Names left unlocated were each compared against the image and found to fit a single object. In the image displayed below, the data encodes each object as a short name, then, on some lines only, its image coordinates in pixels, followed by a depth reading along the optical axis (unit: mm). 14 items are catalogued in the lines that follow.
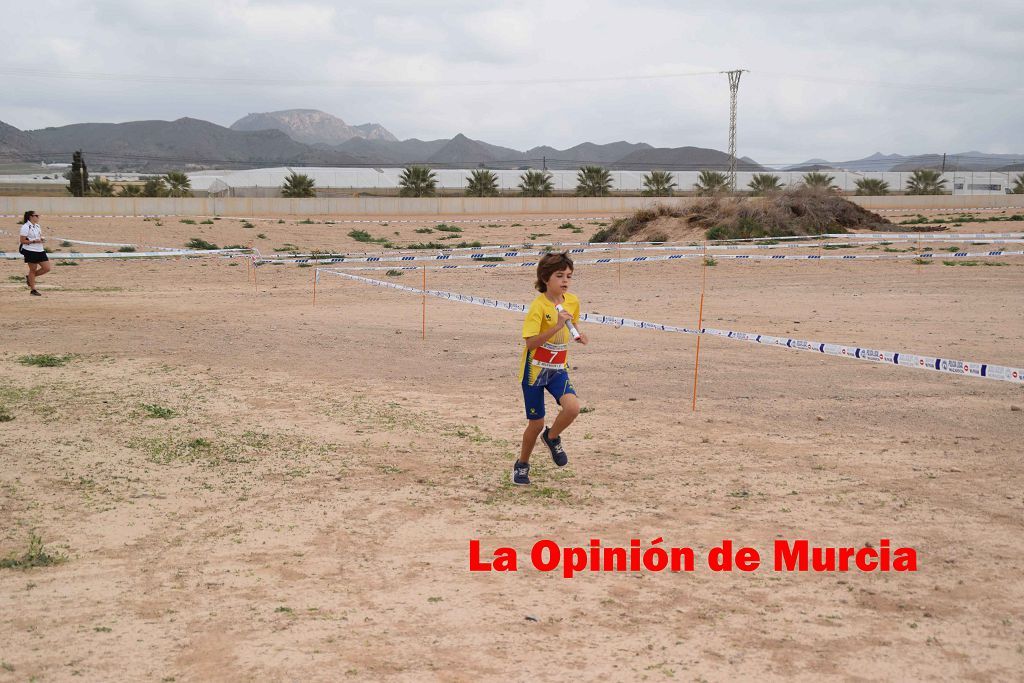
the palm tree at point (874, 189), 70469
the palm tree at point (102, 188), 62562
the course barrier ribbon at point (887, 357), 7512
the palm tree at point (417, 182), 67812
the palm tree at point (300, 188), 62844
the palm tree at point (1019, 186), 73088
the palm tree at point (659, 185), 68938
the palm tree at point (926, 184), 69562
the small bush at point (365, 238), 34469
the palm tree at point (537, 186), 70875
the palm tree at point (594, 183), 71438
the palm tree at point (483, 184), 68500
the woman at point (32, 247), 19000
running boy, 6719
